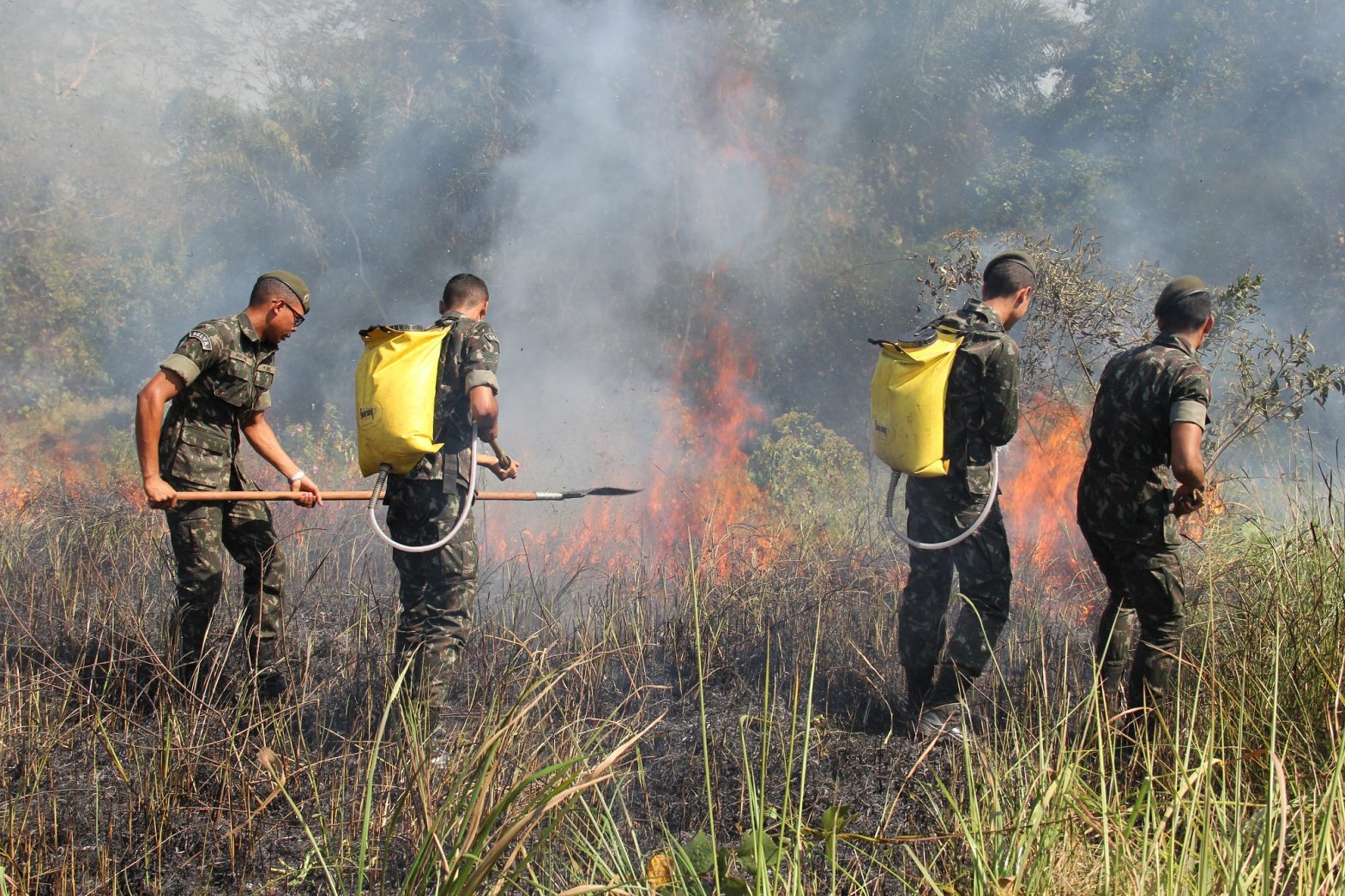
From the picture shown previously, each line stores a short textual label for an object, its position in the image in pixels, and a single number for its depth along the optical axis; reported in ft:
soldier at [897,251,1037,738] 11.42
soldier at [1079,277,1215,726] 10.64
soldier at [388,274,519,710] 11.82
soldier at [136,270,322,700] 11.94
